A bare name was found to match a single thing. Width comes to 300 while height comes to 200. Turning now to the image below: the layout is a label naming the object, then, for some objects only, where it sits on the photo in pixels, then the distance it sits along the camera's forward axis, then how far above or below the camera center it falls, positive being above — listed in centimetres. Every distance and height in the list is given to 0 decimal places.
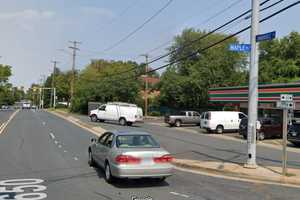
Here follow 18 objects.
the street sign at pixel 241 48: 1611 +238
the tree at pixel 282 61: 6353 +801
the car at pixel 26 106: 13910 +78
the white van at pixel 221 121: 3956 -54
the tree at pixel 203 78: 6134 +498
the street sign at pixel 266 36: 1480 +263
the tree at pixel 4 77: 12058 +805
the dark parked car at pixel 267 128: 3362 -96
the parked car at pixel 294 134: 2777 -105
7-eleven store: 3750 +197
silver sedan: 1146 -118
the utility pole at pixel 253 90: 1538 +85
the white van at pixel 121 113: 4838 -20
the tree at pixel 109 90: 7238 +337
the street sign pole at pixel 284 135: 1391 -57
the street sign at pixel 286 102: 1411 +45
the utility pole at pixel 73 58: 8306 +946
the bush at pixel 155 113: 7600 -17
